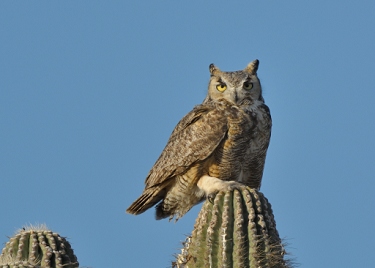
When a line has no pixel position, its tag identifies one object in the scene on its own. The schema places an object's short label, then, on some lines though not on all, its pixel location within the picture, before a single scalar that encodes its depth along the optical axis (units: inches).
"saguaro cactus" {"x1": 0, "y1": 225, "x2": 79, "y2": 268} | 521.7
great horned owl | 800.3
